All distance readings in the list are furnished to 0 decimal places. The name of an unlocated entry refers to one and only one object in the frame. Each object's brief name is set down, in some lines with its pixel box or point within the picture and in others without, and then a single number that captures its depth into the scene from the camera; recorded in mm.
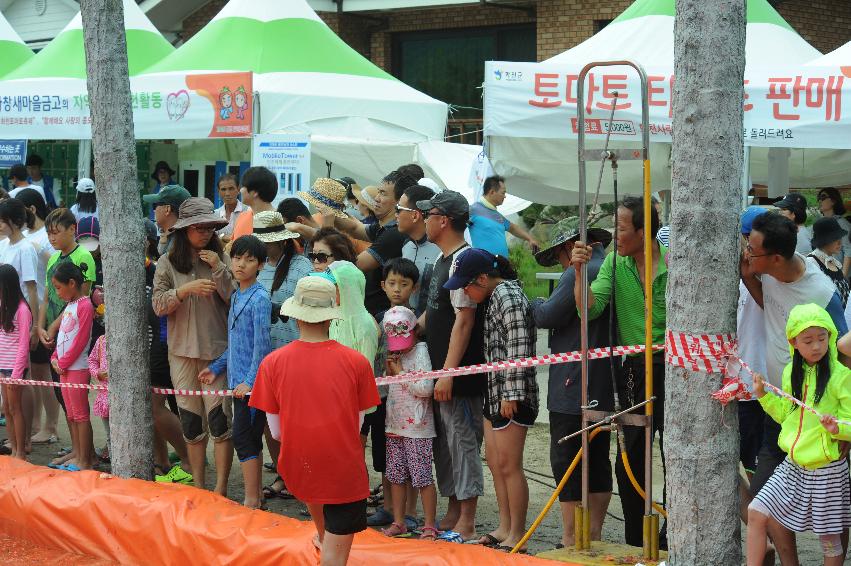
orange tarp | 5465
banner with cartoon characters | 12562
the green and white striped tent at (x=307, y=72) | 13500
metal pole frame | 4816
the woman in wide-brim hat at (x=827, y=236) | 9312
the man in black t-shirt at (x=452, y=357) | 6414
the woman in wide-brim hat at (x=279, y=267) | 7211
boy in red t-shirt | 5086
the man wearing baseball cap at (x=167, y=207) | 8062
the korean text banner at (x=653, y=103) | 8766
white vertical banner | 11703
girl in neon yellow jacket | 4852
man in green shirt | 5770
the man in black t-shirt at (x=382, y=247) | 7430
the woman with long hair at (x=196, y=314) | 7254
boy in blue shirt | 6875
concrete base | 5059
